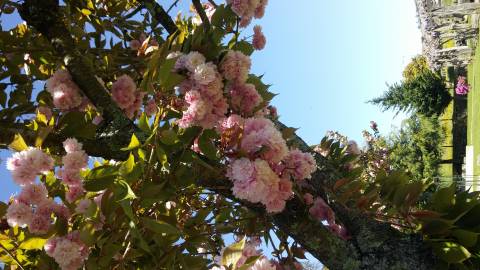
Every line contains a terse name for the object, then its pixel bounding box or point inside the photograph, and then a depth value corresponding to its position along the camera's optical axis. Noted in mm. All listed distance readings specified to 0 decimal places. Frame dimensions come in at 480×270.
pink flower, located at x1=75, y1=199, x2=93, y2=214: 1523
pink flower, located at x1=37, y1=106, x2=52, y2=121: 2117
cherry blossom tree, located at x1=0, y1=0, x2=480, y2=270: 1552
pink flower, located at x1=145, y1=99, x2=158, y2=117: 2537
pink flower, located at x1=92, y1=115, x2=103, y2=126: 2113
